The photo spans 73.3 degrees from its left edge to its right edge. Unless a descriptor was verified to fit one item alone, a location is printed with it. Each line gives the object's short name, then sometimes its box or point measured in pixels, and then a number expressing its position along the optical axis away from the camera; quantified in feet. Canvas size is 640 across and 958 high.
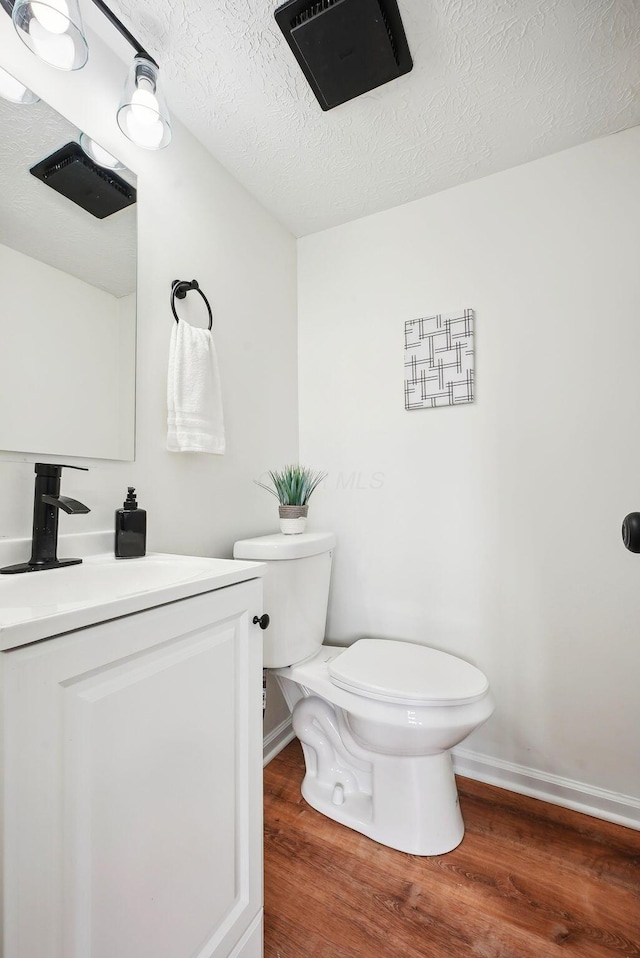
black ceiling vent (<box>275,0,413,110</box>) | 3.30
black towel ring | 4.27
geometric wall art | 5.14
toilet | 3.78
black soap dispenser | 3.45
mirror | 2.99
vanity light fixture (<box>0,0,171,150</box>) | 2.75
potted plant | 5.23
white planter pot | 5.21
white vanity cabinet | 1.62
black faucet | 2.94
